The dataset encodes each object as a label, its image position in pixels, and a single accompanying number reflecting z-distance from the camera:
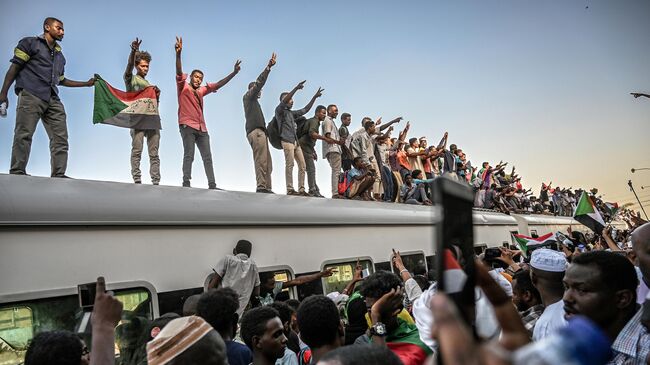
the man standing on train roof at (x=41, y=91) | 3.99
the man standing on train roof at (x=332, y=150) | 8.30
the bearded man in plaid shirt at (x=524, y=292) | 3.37
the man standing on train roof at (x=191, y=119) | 5.66
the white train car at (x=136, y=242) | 3.05
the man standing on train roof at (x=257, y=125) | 6.40
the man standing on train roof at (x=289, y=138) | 7.17
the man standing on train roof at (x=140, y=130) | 5.05
